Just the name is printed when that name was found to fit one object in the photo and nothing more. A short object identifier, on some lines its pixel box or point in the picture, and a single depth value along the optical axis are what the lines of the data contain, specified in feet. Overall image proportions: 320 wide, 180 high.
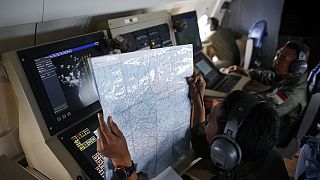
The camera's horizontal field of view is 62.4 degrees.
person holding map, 2.63
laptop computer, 6.02
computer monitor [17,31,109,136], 3.05
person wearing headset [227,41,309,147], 5.78
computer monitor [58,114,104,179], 3.16
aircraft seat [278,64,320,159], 5.86
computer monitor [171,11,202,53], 5.83
